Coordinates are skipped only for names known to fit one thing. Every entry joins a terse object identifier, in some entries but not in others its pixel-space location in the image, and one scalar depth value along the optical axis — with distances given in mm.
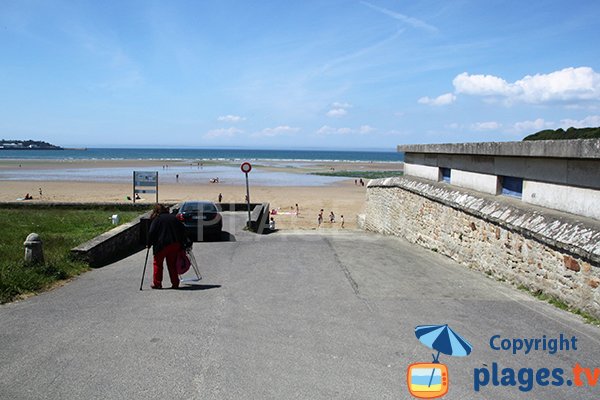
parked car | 14680
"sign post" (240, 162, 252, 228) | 18720
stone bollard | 8664
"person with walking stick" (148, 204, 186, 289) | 8109
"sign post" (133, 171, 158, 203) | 23750
